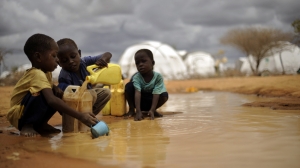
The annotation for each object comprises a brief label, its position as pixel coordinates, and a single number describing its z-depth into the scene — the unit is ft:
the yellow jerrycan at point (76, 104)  9.31
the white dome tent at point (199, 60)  98.63
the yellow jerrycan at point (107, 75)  10.04
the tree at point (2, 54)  28.64
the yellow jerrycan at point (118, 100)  14.14
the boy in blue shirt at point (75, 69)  10.30
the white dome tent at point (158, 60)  64.23
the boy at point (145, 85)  13.24
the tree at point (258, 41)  63.62
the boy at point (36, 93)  8.61
